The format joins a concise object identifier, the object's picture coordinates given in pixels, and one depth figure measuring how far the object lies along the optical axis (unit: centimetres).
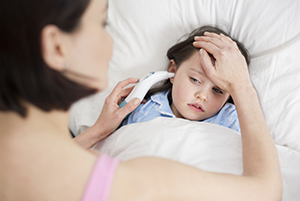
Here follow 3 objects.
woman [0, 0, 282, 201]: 45
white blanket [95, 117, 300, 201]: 85
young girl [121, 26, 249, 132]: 120
